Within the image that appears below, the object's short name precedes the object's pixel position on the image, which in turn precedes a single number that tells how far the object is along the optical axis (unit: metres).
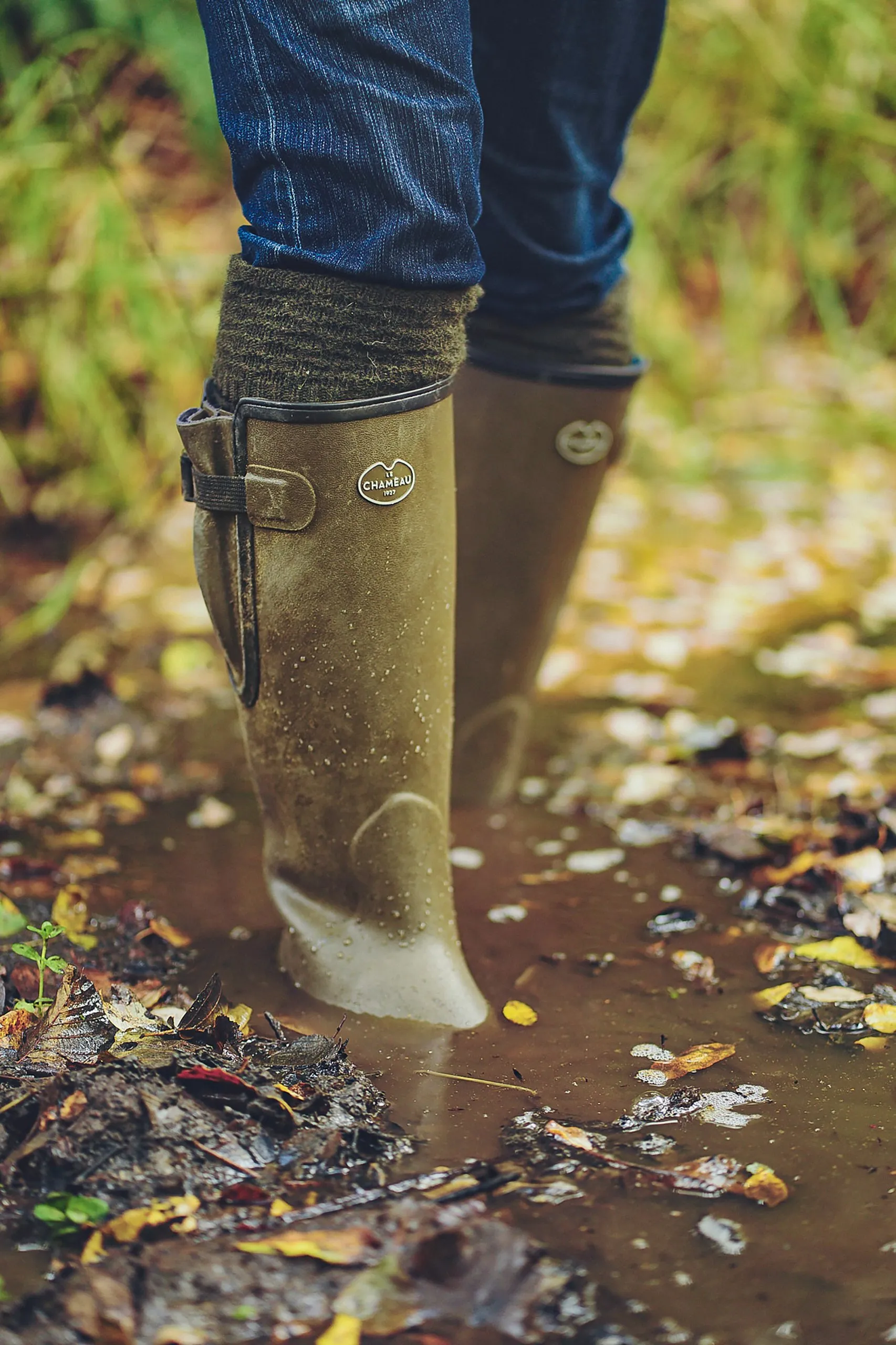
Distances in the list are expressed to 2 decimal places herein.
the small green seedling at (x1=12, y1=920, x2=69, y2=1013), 2.33
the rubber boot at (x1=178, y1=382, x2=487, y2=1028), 2.33
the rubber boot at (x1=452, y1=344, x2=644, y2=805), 2.63
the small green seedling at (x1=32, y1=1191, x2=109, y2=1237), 2.20
